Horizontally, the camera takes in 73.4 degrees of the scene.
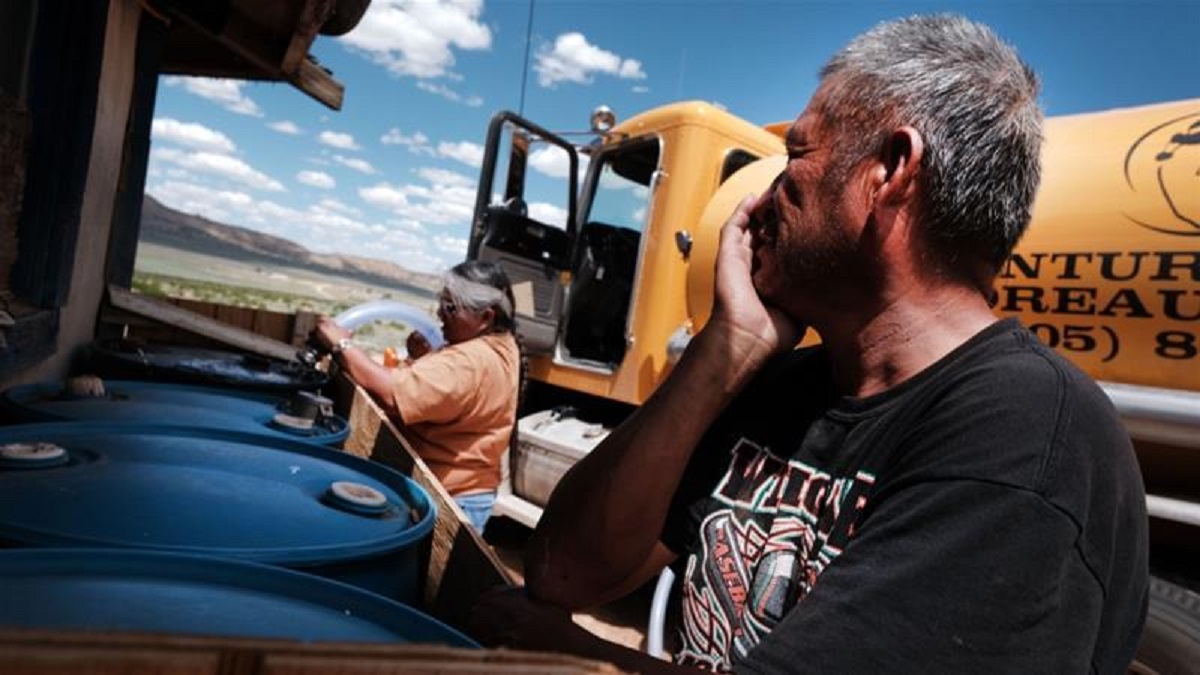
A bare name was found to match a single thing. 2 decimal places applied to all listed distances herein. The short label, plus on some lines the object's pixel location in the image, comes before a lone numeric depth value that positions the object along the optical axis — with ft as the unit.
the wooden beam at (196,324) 10.84
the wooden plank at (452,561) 4.28
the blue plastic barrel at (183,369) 8.26
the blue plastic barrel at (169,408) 6.06
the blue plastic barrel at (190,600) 2.83
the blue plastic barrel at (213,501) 3.82
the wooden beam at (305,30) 8.86
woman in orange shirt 9.97
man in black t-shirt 2.56
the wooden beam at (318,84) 12.34
